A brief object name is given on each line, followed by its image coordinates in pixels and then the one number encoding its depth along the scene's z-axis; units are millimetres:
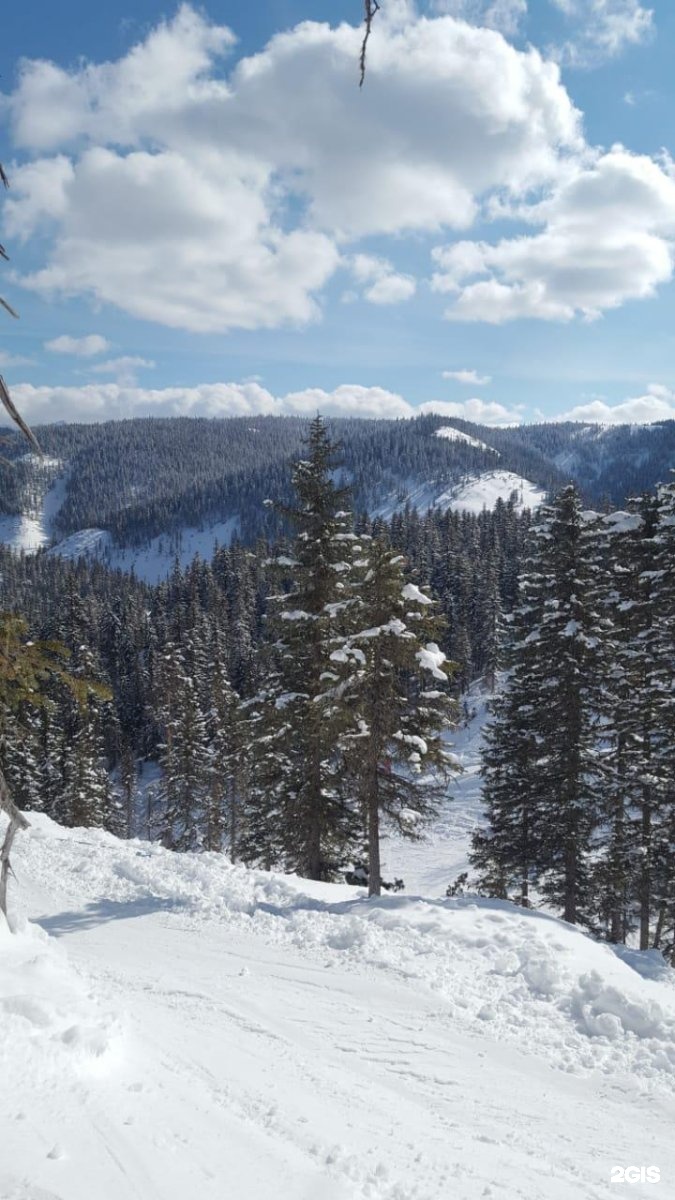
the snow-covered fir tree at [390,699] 15102
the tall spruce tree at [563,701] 19281
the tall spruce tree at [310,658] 17672
